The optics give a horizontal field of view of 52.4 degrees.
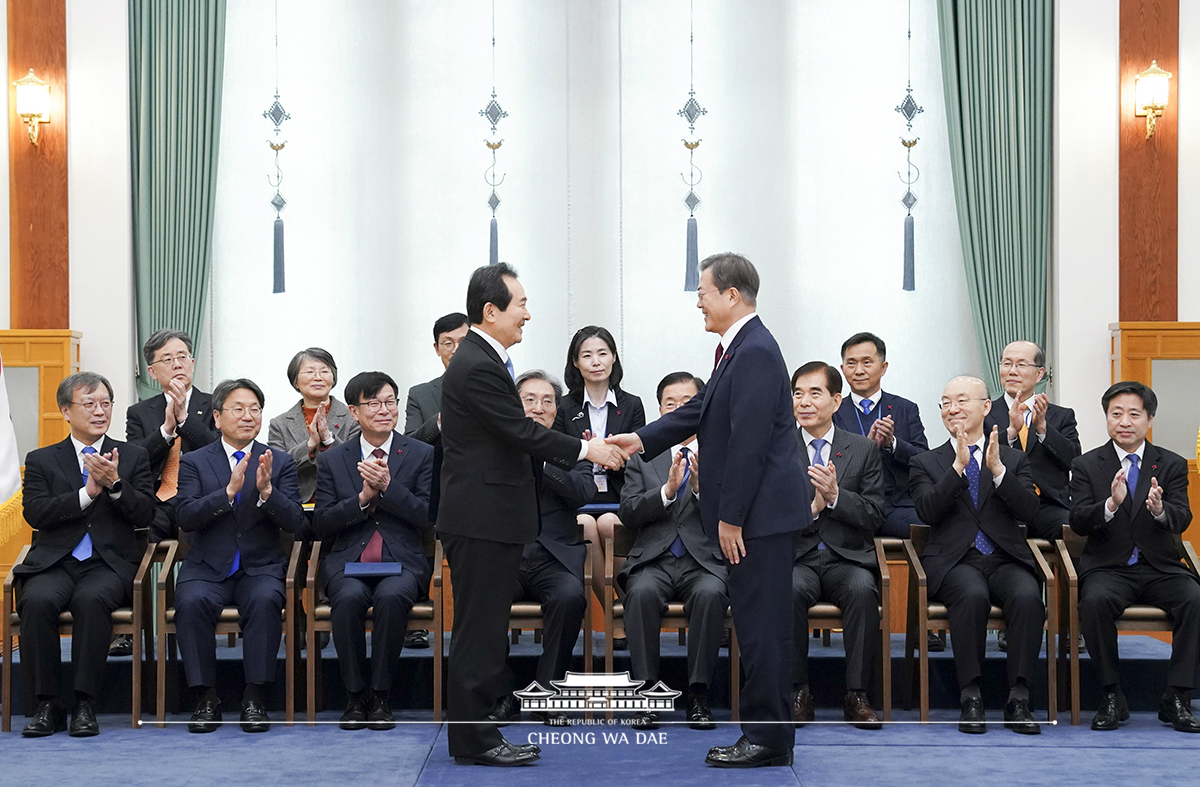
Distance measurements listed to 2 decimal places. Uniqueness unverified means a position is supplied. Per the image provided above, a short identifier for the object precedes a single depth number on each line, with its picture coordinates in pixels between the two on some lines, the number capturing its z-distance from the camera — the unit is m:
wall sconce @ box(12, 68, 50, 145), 6.46
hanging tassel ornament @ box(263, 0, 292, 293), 6.85
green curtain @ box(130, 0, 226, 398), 6.61
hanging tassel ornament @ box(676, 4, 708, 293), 6.93
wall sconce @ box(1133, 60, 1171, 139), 6.55
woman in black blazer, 5.23
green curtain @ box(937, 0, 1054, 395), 6.68
